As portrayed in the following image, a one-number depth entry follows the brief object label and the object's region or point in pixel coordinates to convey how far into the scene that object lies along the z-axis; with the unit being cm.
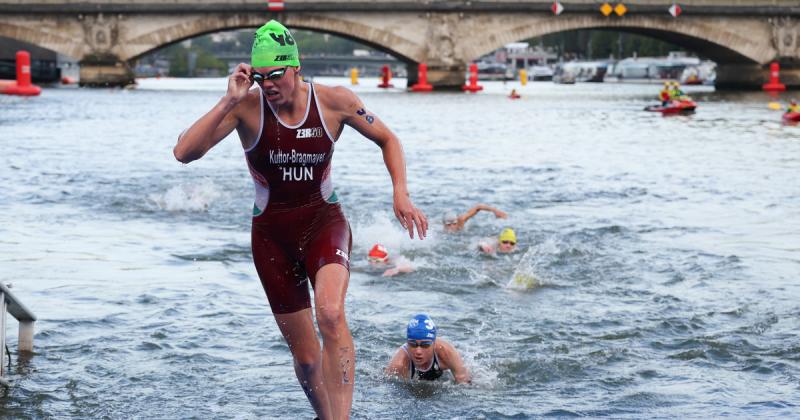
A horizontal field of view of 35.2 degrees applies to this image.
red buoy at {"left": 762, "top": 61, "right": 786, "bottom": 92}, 7919
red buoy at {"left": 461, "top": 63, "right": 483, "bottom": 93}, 8275
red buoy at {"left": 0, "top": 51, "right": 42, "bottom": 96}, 6238
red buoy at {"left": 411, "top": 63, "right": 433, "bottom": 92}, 7956
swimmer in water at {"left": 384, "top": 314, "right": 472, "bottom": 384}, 1084
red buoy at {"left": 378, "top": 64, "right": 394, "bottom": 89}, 9838
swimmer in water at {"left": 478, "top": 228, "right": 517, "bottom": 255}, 1802
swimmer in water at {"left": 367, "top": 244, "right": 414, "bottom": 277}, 1673
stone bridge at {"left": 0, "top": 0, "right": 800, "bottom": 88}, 7450
